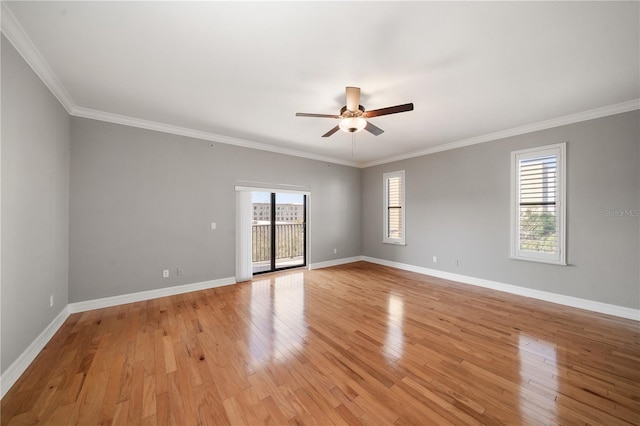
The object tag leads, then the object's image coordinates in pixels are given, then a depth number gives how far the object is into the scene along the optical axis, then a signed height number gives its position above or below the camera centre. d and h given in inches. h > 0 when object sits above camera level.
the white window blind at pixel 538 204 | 139.6 +5.9
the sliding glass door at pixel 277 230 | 210.1 -17.7
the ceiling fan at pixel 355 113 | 96.5 +44.5
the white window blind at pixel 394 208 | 225.1 +4.4
